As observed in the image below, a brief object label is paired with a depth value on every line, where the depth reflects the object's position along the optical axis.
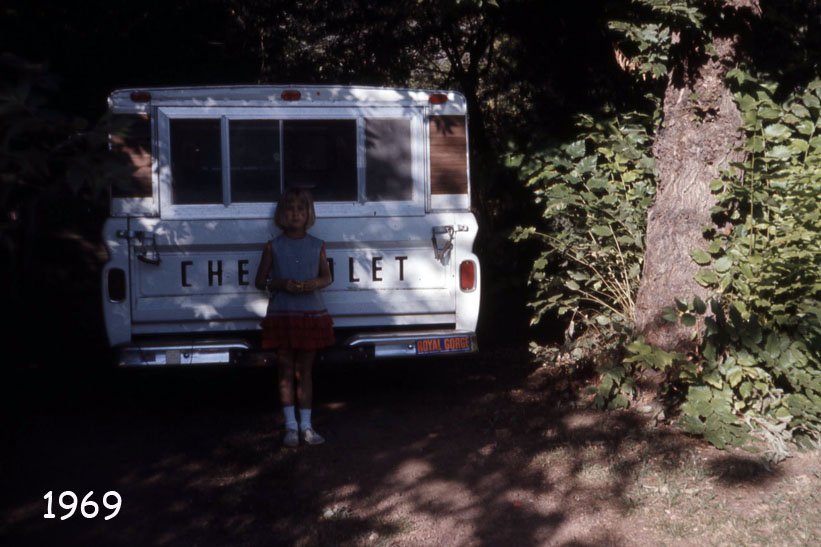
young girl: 5.62
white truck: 5.91
